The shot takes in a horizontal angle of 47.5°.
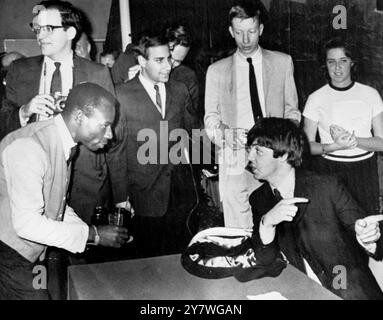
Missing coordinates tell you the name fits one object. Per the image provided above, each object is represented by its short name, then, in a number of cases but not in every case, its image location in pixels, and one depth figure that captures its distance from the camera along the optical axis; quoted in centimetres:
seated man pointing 195
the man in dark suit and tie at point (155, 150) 222
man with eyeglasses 203
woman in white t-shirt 198
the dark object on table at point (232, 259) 163
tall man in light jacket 222
